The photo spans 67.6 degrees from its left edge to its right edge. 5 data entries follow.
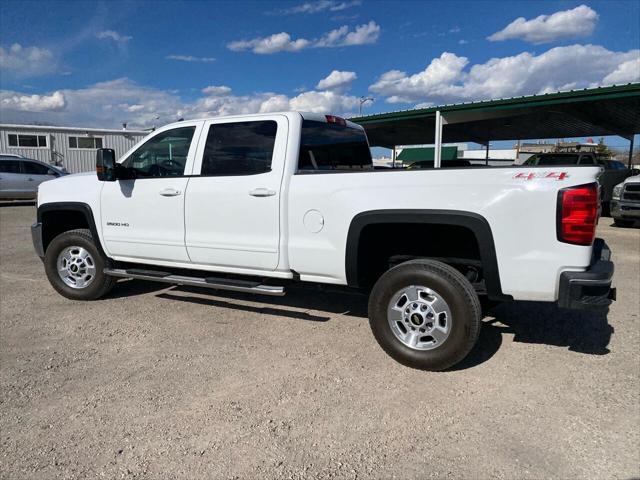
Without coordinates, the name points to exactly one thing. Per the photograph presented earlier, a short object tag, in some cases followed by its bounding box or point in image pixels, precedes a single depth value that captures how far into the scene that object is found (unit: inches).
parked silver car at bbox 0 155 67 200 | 671.8
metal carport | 599.5
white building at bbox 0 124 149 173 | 954.7
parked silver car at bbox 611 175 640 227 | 465.1
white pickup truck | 131.6
